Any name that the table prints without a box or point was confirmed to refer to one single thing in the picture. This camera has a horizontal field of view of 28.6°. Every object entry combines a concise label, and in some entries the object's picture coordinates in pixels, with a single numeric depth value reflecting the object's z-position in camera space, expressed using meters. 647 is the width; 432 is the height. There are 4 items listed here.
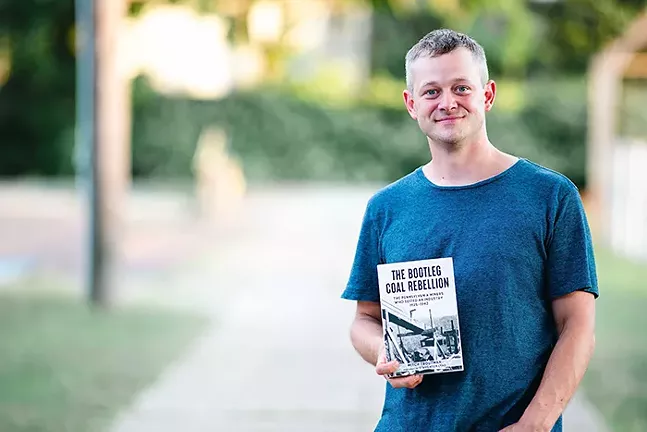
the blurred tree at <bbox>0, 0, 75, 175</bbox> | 32.38
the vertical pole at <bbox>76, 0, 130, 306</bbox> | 12.80
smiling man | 2.74
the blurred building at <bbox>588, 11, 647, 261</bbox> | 18.08
